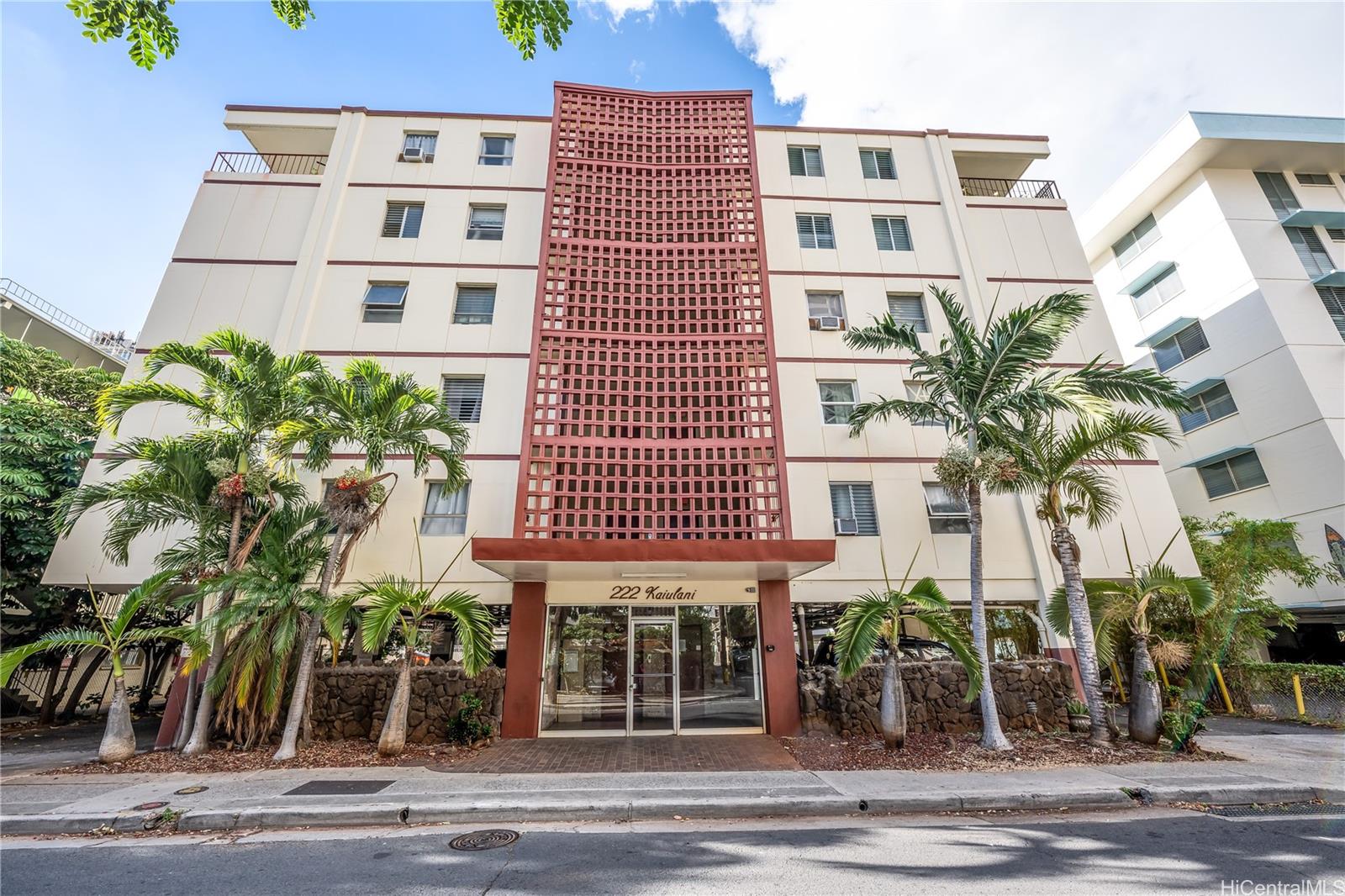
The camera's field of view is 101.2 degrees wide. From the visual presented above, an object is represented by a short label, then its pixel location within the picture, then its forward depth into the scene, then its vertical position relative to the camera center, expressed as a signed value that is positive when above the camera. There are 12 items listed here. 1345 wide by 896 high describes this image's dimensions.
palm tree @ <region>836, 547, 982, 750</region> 8.85 +0.32
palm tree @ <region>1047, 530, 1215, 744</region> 9.39 +0.66
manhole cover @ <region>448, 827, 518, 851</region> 5.55 -1.72
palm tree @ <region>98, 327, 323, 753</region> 9.68 +4.50
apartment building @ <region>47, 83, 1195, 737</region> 11.50 +7.66
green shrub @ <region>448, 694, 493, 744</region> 9.71 -1.05
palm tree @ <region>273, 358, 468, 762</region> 9.55 +3.82
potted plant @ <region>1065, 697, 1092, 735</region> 10.22 -1.11
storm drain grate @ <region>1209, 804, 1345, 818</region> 6.40 -1.77
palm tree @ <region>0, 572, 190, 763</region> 8.95 +0.40
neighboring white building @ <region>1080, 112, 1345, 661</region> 16.53 +10.99
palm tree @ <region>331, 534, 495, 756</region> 8.92 +0.59
